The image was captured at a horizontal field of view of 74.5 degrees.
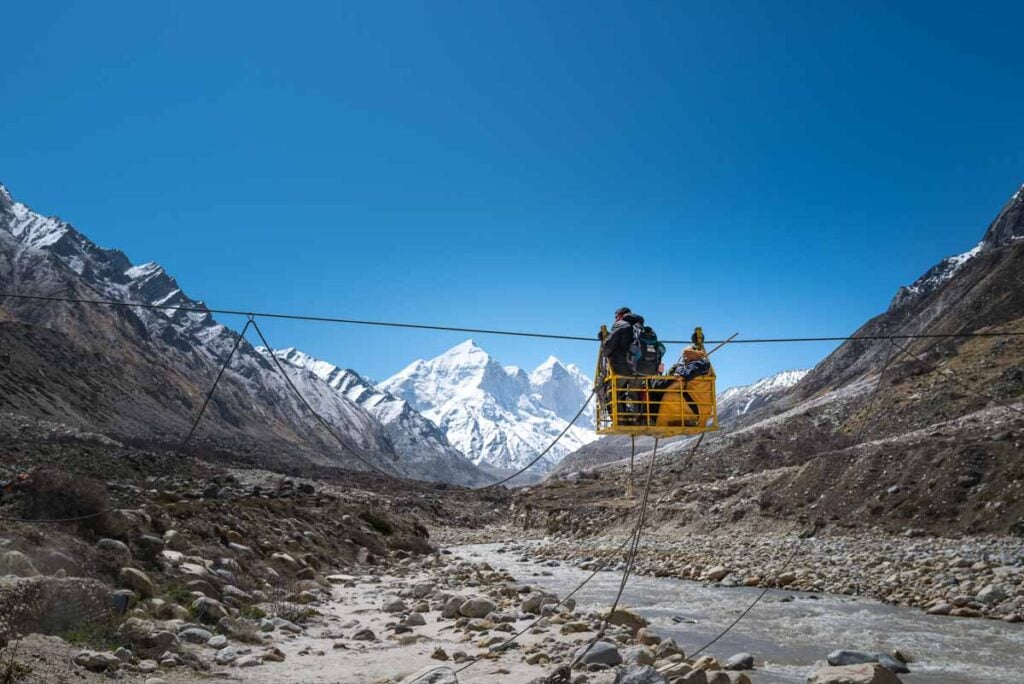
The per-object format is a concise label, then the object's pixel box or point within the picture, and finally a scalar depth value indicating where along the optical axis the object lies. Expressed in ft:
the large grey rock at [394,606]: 49.88
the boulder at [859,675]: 29.14
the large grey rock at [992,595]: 48.62
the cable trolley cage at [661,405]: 32.76
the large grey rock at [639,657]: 33.24
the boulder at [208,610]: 37.63
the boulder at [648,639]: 39.37
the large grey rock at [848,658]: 35.23
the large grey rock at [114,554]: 38.70
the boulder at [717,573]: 71.99
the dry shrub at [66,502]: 41.93
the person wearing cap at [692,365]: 33.76
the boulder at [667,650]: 35.89
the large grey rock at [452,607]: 47.52
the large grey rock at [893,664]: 35.14
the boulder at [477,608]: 47.21
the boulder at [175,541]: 48.63
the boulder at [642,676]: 27.28
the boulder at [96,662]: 26.94
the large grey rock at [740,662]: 35.29
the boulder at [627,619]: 44.88
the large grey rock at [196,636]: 33.58
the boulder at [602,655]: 33.17
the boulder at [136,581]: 37.37
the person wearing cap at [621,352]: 33.76
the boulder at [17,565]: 31.60
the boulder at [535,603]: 49.96
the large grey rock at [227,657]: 31.93
